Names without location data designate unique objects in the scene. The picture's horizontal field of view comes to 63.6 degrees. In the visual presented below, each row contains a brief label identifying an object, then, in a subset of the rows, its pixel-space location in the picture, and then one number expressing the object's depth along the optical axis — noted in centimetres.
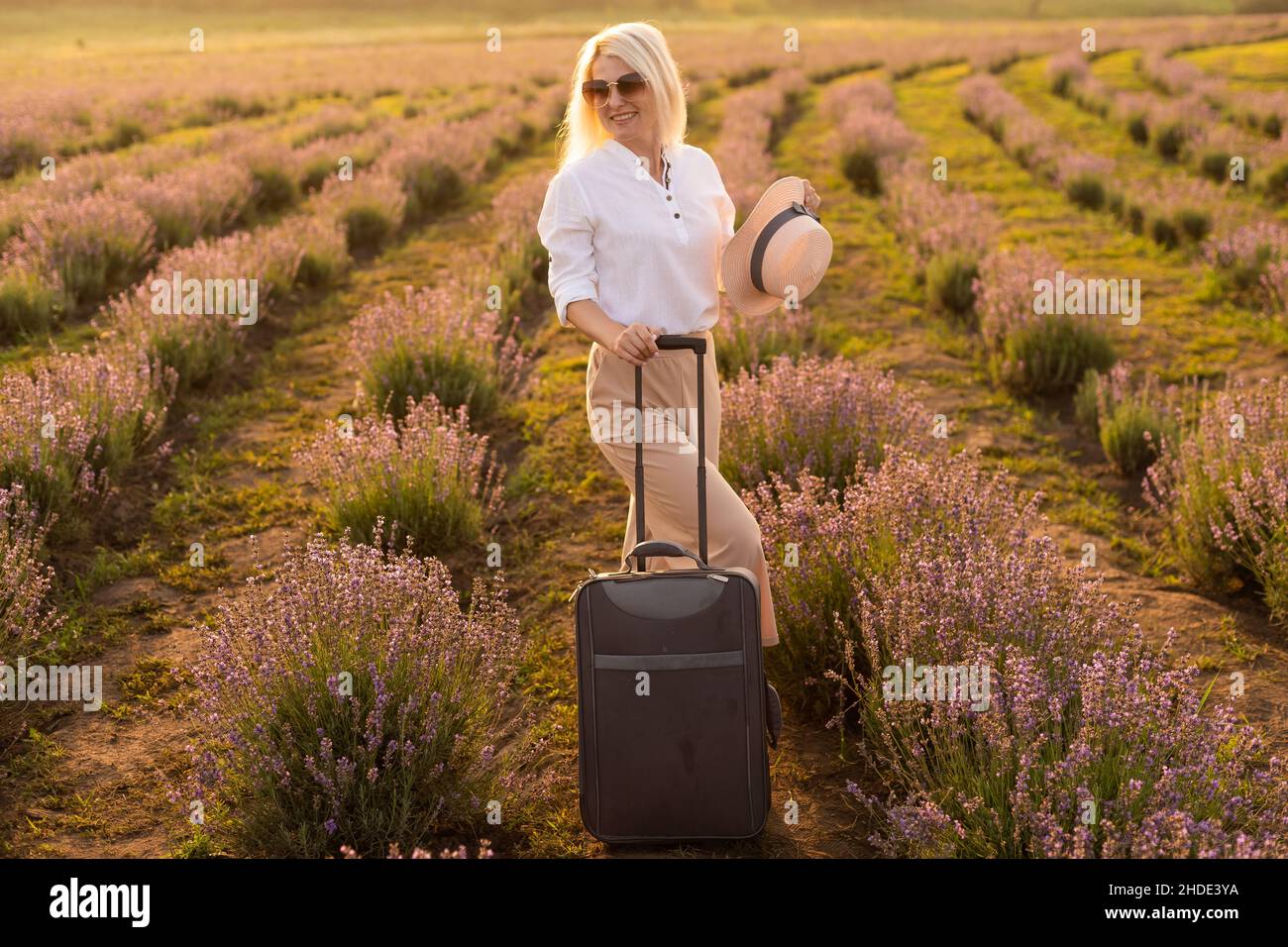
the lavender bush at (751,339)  656
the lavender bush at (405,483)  457
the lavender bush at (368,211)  1077
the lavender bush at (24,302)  725
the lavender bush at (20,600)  352
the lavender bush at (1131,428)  555
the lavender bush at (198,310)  649
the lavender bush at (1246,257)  858
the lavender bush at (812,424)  463
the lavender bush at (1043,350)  672
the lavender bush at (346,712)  275
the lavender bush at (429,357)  603
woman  298
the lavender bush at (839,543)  353
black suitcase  264
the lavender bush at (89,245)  809
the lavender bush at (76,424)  459
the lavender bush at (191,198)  971
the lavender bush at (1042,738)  235
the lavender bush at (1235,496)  411
